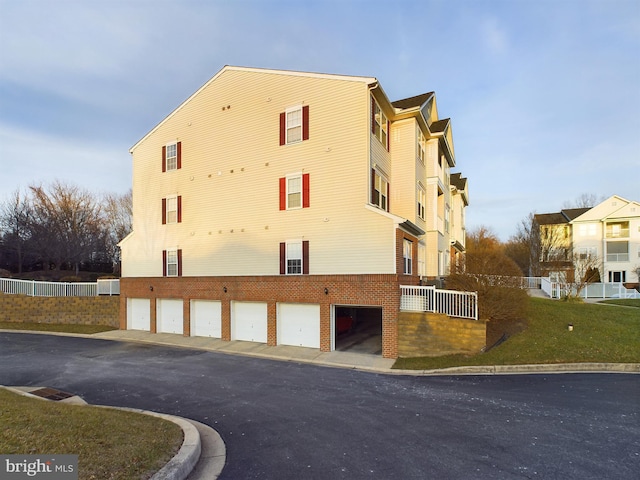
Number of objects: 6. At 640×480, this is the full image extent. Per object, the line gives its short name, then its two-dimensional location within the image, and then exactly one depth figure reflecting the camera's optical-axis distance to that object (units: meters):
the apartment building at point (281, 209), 15.09
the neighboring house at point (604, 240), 41.62
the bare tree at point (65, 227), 33.28
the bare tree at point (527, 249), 47.66
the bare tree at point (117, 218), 46.28
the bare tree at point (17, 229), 33.94
